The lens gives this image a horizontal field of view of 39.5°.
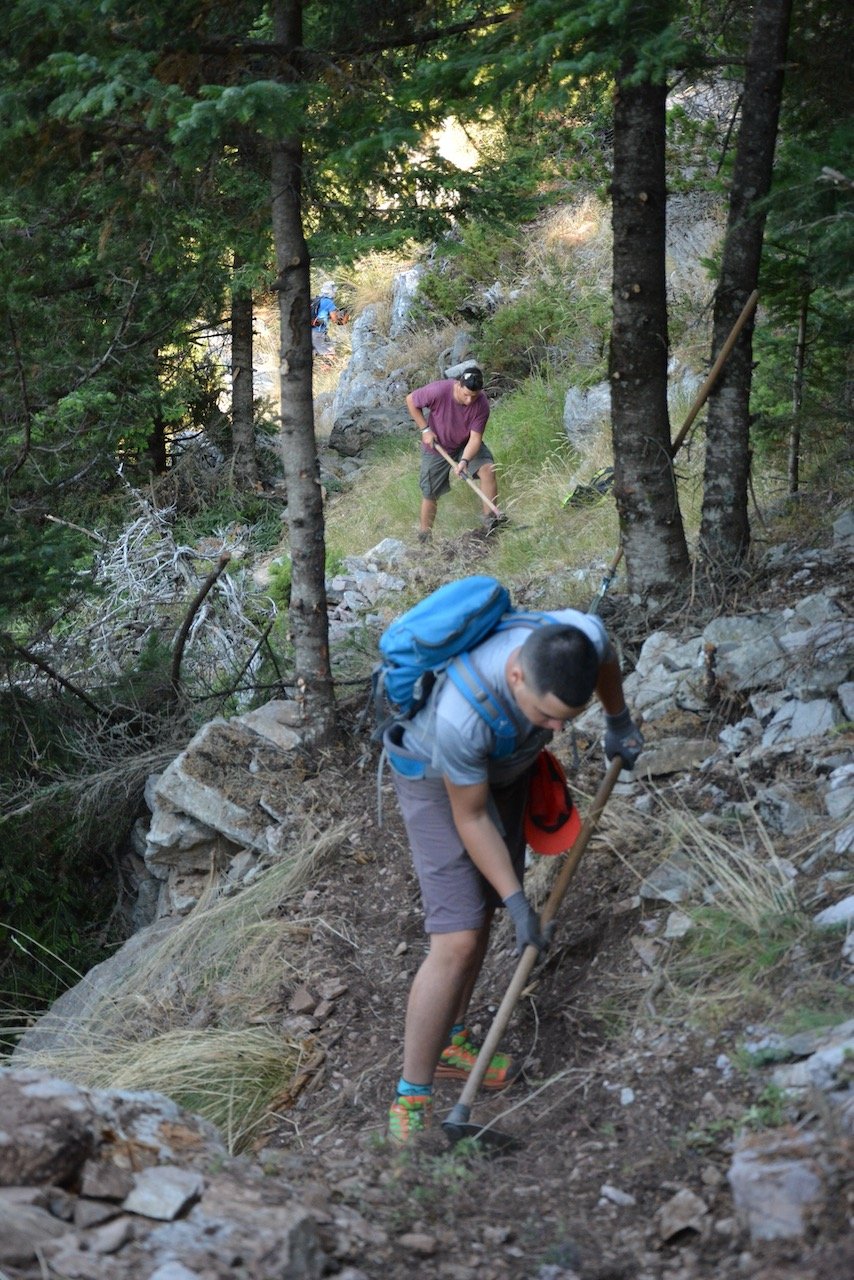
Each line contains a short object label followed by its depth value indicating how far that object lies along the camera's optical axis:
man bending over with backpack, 3.28
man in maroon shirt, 11.52
